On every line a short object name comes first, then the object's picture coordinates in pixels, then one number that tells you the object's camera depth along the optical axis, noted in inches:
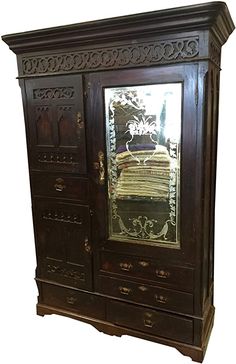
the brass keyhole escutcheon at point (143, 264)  77.5
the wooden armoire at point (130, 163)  65.8
